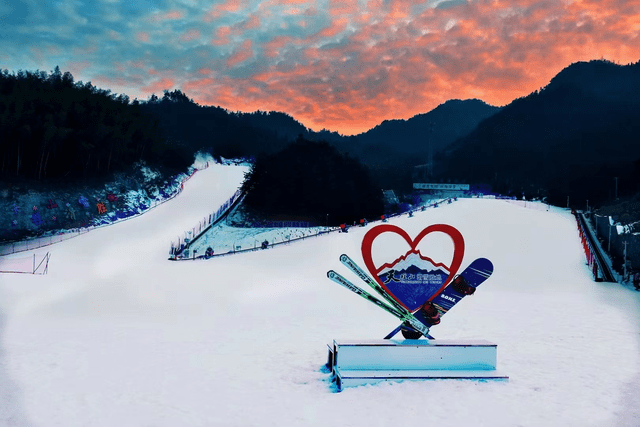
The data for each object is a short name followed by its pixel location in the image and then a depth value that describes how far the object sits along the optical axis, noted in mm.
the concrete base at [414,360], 10000
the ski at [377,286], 10734
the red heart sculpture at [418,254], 10823
